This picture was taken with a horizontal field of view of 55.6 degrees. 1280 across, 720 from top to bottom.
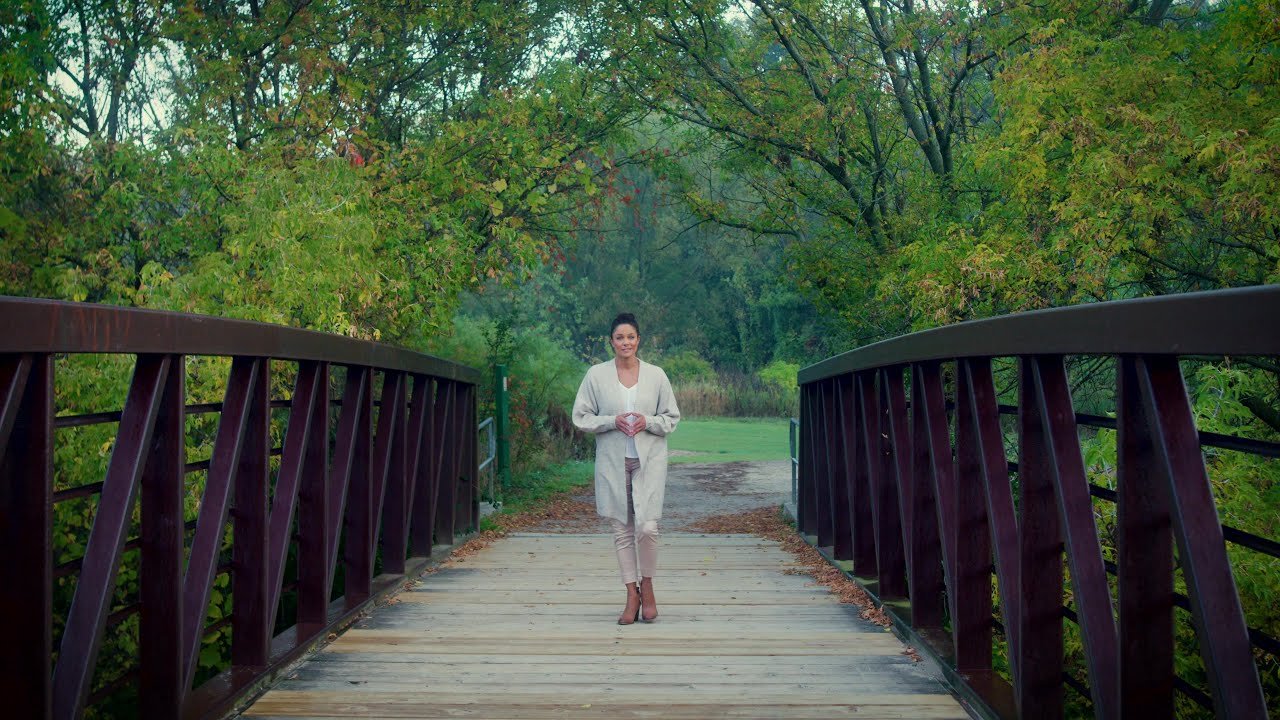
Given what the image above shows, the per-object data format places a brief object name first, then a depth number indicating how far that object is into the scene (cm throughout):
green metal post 1342
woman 569
